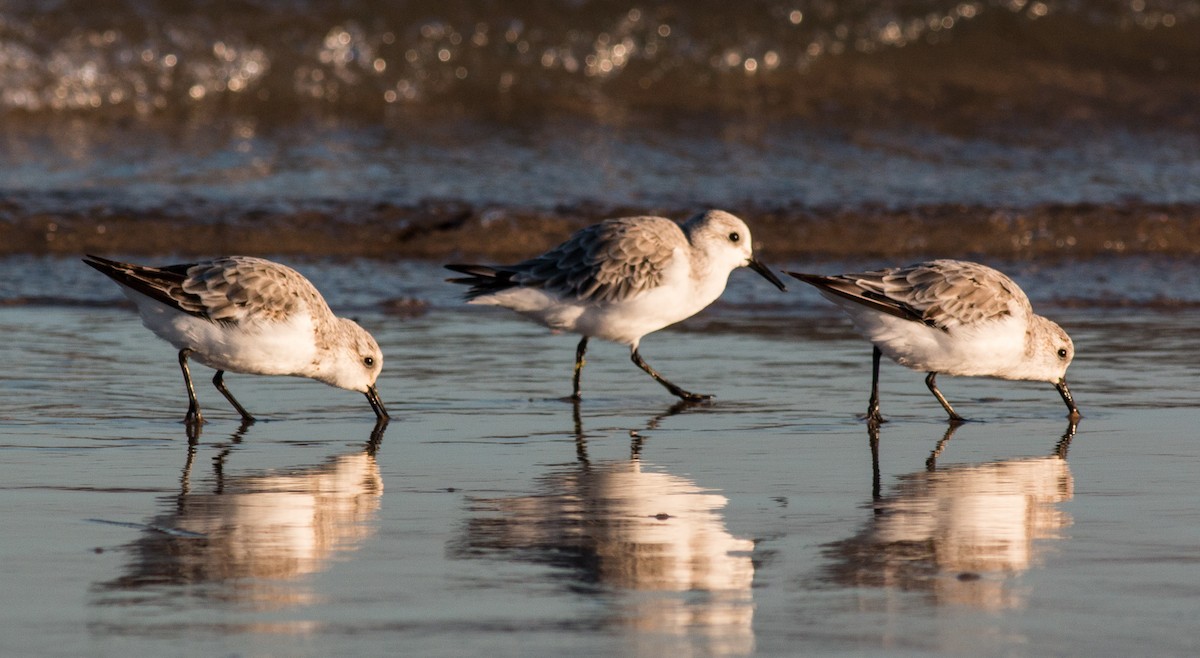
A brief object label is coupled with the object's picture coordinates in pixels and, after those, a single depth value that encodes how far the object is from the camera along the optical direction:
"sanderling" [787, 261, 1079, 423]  15.45
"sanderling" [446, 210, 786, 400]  17.50
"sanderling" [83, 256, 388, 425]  15.18
